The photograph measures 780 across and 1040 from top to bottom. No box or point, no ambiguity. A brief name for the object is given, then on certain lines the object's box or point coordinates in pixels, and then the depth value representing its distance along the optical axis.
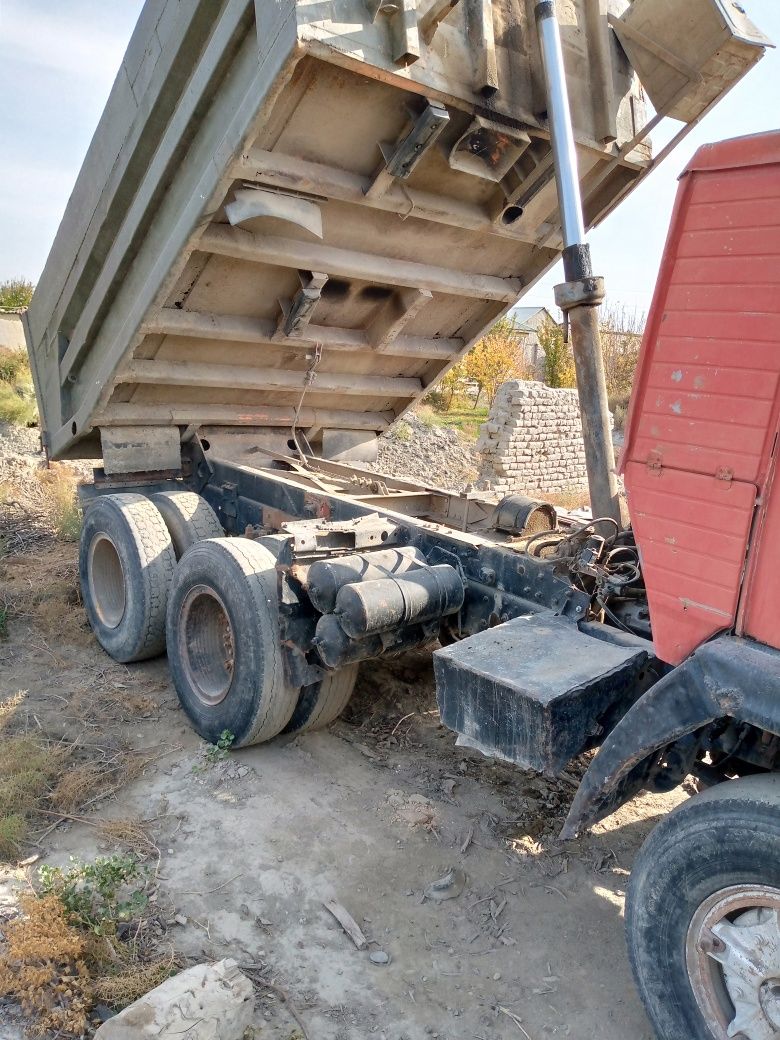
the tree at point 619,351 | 21.25
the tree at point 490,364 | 19.70
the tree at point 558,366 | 19.34
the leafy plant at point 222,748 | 3.83
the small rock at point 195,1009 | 2.08
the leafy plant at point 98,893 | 2.64
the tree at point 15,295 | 14.37
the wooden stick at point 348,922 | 2.77
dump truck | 2.04
